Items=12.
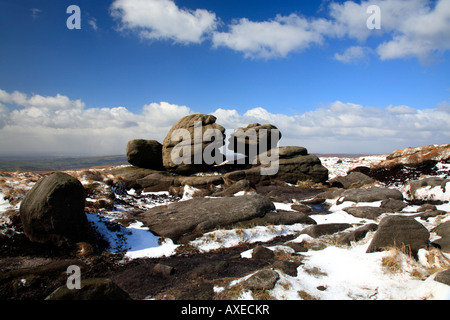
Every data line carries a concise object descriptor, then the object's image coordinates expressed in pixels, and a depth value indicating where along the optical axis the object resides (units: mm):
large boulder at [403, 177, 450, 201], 15947
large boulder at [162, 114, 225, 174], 31234
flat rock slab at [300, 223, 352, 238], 11102
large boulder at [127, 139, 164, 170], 32781
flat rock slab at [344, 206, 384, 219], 13972
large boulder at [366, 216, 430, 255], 7168
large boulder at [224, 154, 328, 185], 29828
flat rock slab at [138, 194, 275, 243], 12117
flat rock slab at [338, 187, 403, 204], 16641
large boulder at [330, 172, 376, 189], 25825
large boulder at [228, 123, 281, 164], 34250
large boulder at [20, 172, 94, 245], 9234
